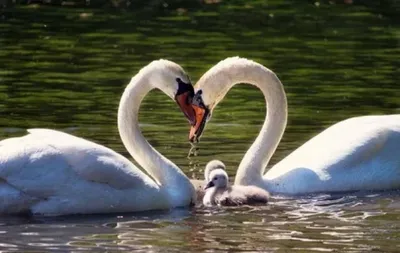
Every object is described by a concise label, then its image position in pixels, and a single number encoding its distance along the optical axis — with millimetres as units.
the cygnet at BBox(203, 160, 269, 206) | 13484
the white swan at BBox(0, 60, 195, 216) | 12500
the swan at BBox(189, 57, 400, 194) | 14172
